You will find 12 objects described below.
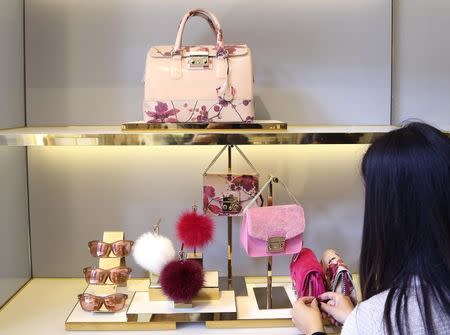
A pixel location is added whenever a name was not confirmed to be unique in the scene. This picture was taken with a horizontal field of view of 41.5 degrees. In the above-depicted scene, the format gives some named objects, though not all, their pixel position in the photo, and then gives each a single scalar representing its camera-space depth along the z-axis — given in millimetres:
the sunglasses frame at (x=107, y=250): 1282
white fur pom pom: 1240
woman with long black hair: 874
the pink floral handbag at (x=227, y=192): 1330
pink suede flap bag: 1229
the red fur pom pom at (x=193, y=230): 1276
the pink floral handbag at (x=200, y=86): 1234
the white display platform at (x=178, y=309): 1209
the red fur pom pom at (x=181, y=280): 1189
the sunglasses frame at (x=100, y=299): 1219
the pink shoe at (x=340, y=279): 1199
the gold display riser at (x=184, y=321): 1173
